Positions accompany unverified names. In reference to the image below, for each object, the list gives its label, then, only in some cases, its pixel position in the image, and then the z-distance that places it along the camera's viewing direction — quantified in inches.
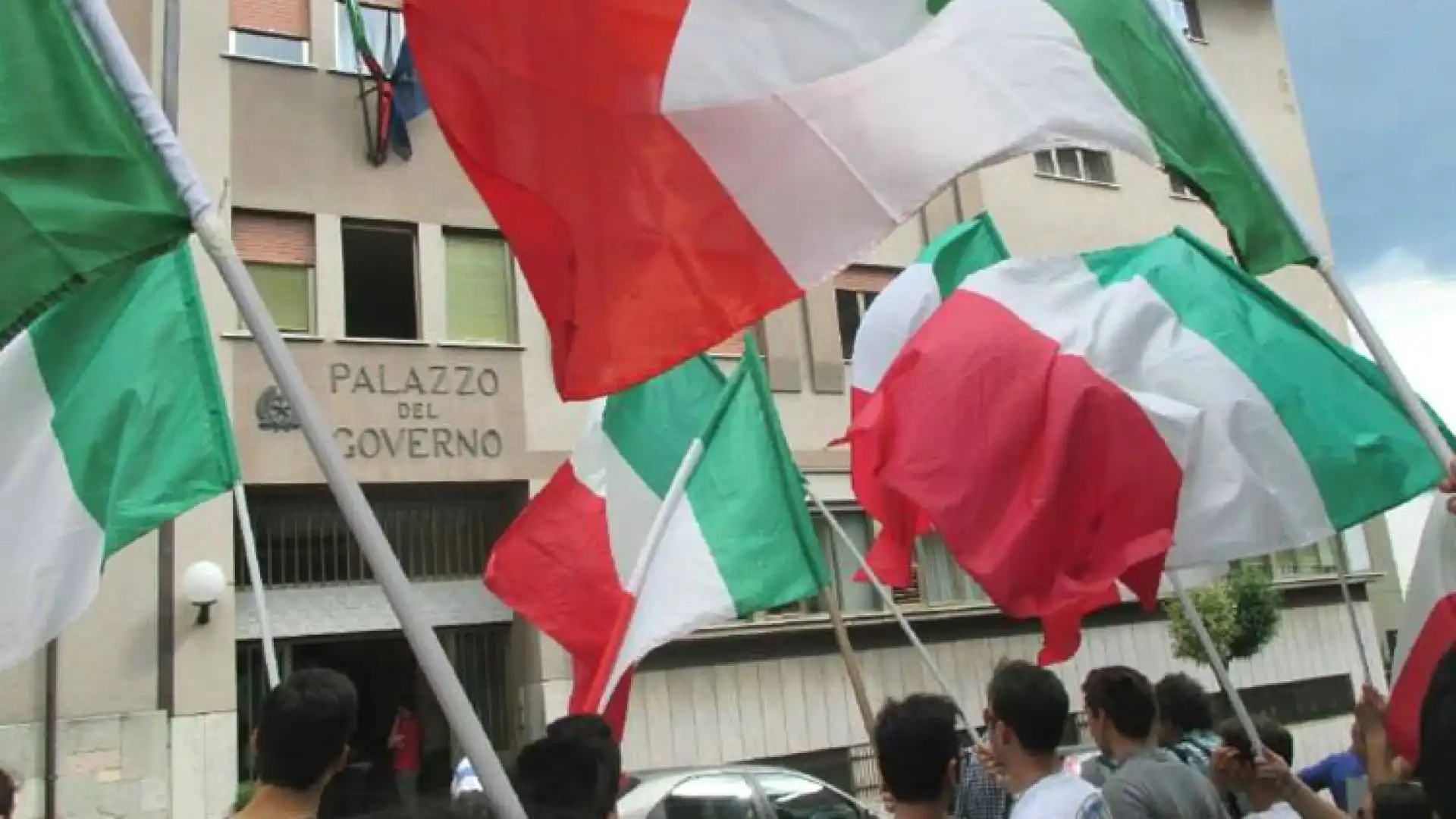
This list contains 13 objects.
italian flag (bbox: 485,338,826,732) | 225.5
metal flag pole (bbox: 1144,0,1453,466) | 151.6
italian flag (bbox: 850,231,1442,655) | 173.2
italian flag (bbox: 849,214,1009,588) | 280.7
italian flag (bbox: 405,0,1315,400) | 151.3
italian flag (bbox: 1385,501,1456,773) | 162.7
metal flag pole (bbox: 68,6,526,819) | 113.1
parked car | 338.6
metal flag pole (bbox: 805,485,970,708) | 255.3
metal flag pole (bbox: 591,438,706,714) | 224.1
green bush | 706.8
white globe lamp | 518.3
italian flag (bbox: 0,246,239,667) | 180.1
